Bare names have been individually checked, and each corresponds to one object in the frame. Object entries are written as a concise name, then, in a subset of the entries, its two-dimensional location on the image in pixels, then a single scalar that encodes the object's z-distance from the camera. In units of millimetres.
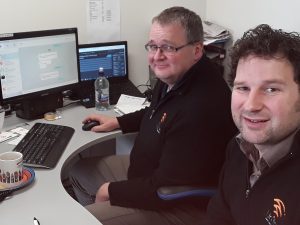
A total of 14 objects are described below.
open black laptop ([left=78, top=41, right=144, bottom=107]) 2432
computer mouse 2041
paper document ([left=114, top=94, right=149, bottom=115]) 2303
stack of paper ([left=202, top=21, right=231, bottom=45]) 2691
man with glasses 1590
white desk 1293
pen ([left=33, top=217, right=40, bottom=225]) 1253
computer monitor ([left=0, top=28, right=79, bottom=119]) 2006
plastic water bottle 2357
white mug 1425
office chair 1567
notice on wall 2508
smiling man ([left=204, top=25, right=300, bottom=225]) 1104
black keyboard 1663
